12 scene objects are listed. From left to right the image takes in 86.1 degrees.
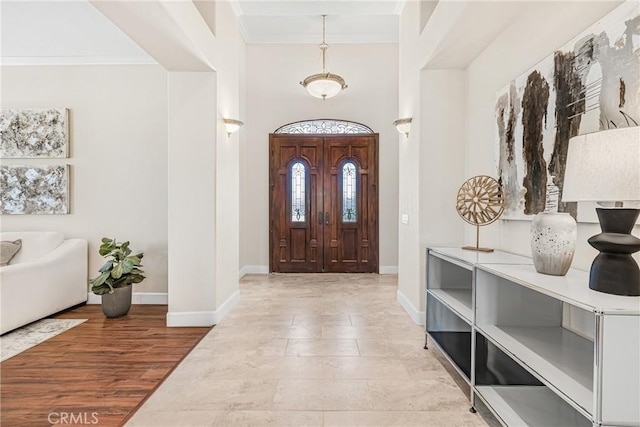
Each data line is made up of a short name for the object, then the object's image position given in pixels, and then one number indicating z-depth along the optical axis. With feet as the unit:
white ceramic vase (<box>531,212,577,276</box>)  5.65
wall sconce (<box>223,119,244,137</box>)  13.12
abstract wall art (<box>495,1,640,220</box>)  5.49
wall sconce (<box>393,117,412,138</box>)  13.13
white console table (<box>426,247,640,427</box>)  3.95
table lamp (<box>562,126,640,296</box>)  4.08
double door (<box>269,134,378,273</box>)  21.75
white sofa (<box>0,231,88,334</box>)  11.46
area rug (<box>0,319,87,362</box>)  10.17
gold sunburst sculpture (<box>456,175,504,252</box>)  9.19
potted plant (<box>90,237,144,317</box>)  12.86
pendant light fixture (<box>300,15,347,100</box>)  18.25
